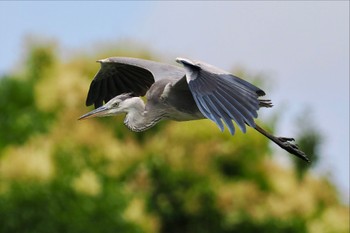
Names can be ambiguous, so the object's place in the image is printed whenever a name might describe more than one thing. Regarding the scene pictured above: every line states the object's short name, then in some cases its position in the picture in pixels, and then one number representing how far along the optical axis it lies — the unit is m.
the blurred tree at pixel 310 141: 56.21
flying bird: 18.11
